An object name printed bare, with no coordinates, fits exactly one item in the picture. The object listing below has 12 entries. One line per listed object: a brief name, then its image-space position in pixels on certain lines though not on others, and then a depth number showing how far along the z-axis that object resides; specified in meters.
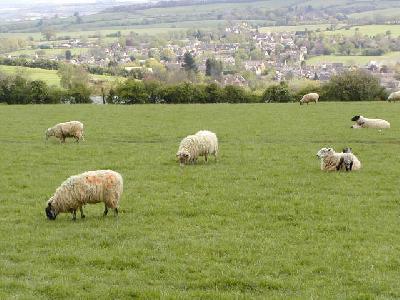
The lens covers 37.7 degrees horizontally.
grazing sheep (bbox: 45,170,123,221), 15.60
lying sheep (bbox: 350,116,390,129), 34.88
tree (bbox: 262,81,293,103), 59.72
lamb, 22.45
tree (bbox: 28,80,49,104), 60.75
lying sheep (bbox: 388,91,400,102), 51.18
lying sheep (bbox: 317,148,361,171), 22.42
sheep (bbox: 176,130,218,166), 23.61
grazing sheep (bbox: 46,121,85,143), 30.91
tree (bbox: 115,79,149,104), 60.78
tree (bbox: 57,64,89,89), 76.12
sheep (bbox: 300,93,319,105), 52.69
